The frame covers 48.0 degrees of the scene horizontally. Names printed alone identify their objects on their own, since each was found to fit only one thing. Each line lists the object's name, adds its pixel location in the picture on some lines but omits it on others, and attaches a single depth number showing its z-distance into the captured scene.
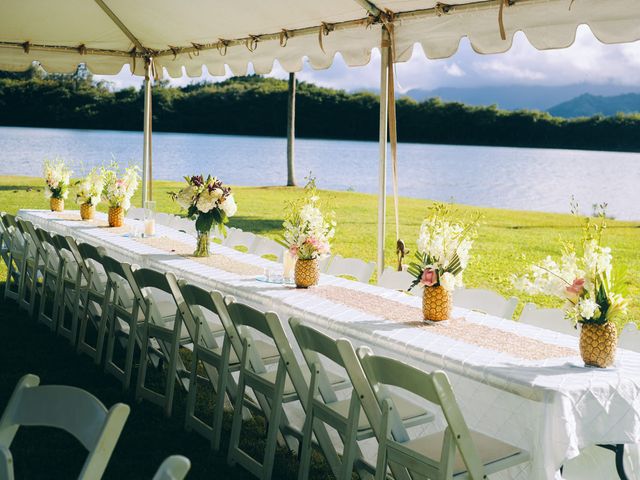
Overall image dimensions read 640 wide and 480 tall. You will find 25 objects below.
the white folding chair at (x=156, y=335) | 3.99
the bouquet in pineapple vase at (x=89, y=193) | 6.96
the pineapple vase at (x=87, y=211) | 7.23
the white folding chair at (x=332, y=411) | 2.85
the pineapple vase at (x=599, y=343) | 2.72
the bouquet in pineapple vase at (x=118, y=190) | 6.64
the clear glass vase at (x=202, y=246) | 5.36
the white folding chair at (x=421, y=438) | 2.35
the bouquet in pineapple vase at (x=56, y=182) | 7.72
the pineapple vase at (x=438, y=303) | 3.47
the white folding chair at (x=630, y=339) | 3.29
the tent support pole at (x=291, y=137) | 21.88
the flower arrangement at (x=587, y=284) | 2.67
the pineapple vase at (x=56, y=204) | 7.85
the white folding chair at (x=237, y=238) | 6.32
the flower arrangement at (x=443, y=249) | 3.34
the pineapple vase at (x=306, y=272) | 4.25
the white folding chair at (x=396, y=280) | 4.63
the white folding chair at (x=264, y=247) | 5.68
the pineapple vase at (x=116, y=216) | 6.82
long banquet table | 2.51
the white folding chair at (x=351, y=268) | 4.94
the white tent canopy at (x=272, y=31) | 4.28
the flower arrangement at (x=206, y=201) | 5.14
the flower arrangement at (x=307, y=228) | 4.10
